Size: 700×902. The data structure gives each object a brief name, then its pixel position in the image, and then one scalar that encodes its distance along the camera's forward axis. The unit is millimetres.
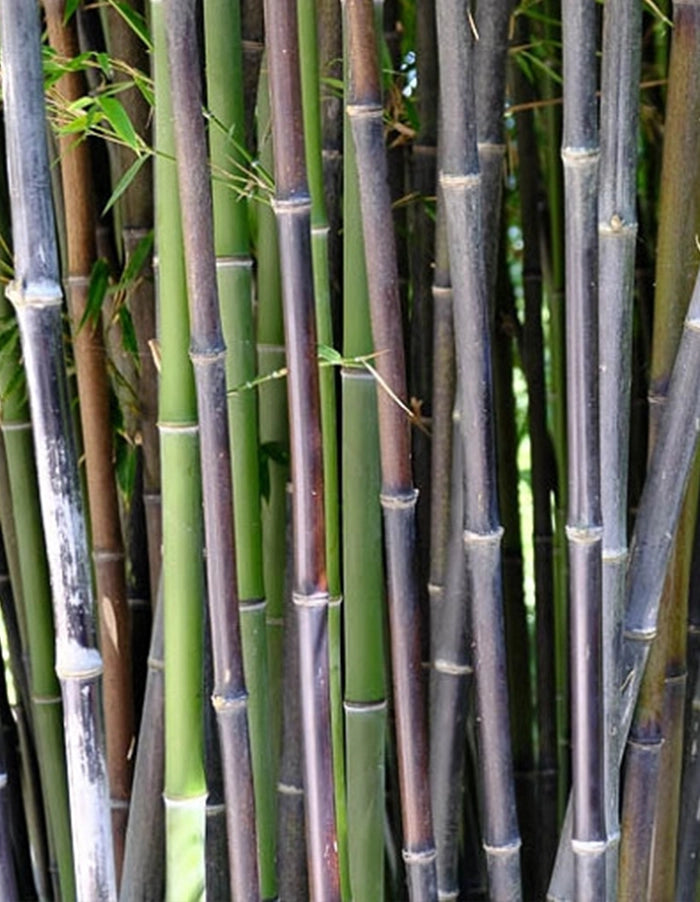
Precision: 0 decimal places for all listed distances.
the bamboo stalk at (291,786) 1013
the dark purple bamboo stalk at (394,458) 815
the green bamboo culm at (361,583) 896
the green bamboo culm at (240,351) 831
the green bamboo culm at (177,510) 830
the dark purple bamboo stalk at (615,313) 849
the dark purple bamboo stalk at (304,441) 781
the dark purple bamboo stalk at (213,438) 763
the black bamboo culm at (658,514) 886
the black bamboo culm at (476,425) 808
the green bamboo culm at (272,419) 970
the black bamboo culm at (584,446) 813
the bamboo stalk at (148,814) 1010
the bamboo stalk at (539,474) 1320
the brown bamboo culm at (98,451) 999
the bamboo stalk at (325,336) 851
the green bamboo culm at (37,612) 1096
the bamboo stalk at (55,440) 726
